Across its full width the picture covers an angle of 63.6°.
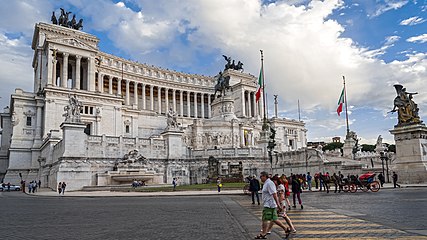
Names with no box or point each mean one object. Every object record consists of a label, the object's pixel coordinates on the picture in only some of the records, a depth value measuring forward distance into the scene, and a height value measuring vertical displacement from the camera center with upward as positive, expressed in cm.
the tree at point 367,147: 11992 +523
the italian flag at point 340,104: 5825 +992
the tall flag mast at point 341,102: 5811 +1031
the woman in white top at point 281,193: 948 -104
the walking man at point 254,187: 1894 -121
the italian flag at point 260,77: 5435 +1382
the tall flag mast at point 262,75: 5033 +1388
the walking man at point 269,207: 885 -109
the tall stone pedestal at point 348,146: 5634 +265
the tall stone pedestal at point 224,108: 7181 +1224
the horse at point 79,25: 8431 +3512
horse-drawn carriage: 2534 -155
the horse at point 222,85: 7719 +1812
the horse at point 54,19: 8281 +3599
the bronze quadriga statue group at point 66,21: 8294 +3566
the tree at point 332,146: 12794 +625
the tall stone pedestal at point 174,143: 4541 +315
